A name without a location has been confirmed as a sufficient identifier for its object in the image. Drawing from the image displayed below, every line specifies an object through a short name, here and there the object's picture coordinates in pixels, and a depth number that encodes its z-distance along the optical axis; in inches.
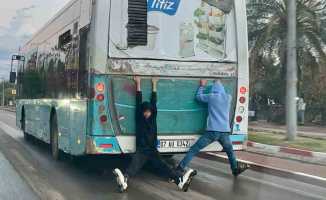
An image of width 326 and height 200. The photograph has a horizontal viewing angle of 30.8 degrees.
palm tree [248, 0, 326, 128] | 970.1
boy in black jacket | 369.7
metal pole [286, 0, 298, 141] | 671.1
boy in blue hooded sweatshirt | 390.9
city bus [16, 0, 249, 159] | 378.3
